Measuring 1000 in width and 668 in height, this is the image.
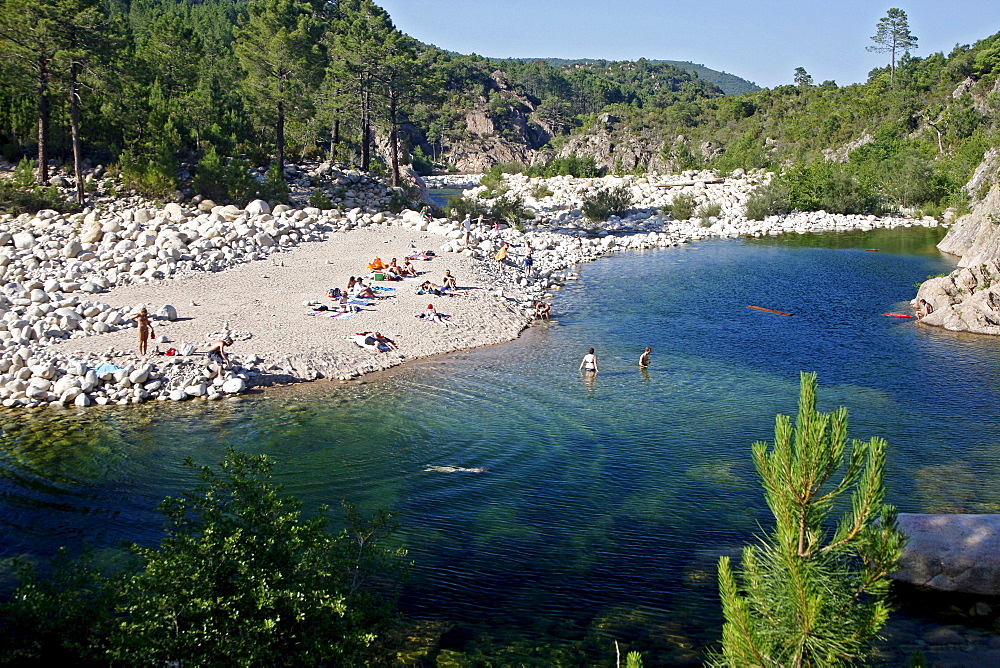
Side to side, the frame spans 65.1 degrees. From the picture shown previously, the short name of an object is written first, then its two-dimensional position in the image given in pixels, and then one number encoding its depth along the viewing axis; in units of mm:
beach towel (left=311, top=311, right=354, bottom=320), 27248
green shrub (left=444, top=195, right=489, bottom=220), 53125
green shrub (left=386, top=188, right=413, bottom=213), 49812
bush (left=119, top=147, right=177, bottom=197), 41594
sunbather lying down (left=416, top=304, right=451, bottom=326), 27969
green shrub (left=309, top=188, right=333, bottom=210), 46250
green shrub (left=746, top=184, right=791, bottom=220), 63969
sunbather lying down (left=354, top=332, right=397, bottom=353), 25016
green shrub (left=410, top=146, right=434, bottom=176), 126438
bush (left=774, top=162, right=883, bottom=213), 65312
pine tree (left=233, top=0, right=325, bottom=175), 47469
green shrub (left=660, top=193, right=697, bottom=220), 63688
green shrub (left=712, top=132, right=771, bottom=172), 85000
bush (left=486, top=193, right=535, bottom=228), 55156
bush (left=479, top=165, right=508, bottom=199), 65000
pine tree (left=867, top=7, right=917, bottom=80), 109000
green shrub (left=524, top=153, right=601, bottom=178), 93375
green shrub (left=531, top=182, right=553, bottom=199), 71750
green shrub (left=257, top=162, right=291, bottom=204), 44906
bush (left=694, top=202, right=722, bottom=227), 63562
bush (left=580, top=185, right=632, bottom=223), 59875
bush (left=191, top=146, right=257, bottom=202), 42719
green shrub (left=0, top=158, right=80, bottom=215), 38156
